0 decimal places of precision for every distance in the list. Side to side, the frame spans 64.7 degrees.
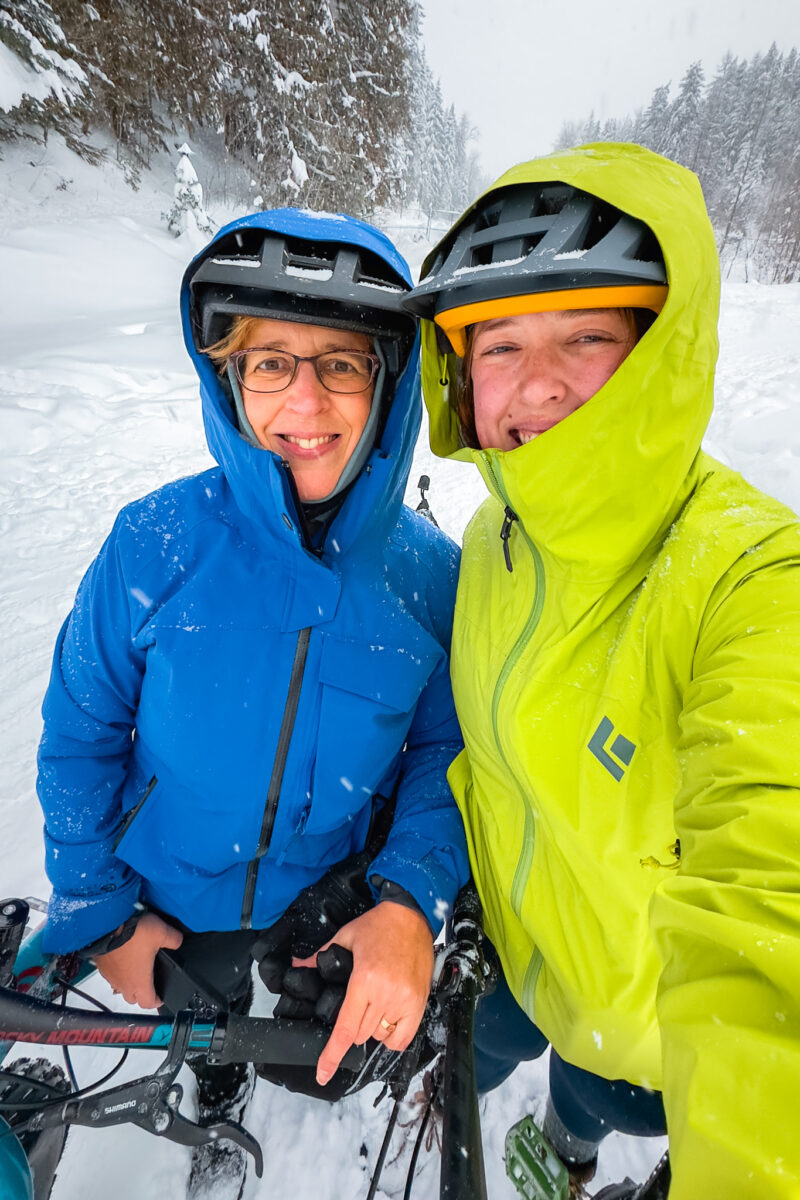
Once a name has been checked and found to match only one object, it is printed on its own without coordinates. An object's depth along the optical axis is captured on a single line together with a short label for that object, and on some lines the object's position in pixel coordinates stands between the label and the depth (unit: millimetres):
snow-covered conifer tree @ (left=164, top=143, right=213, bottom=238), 10801
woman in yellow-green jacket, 260
